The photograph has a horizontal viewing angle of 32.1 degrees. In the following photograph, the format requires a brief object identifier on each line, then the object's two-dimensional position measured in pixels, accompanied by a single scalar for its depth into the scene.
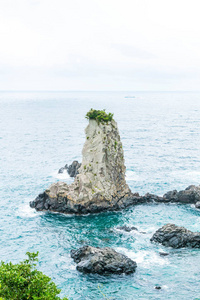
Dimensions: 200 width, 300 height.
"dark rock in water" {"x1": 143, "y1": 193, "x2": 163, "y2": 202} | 73.75
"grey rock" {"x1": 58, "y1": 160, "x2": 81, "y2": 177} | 92.12
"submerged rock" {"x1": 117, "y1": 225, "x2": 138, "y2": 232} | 60.94
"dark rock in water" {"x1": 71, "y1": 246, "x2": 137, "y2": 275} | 48.00
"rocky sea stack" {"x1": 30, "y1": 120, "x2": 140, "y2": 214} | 68.19
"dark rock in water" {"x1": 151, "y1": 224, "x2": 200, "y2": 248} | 54.69
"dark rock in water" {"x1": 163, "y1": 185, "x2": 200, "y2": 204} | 72.56
